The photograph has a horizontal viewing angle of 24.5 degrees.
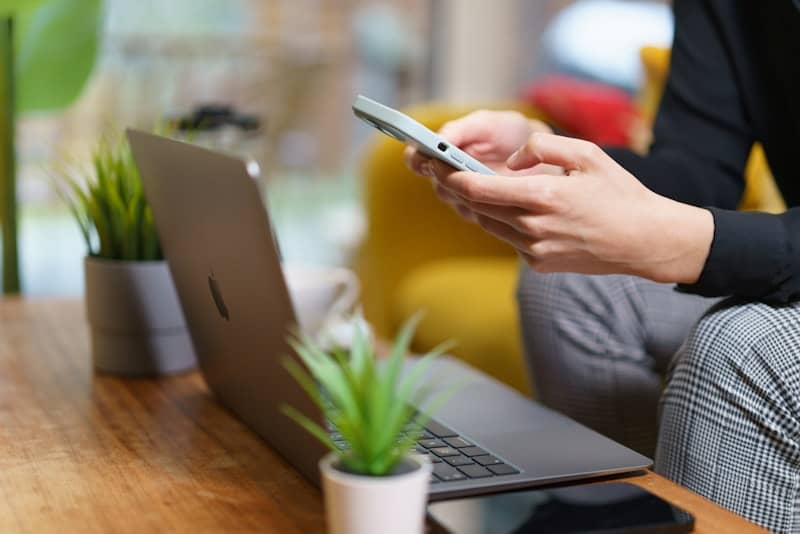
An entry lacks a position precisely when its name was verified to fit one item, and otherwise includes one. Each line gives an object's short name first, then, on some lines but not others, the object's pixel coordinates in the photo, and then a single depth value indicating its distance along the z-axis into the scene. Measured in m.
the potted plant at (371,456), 1.10
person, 1.30
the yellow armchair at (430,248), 2.27
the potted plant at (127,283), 1.53
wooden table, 1.22
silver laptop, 1.22
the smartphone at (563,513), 1.19
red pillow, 2.70
